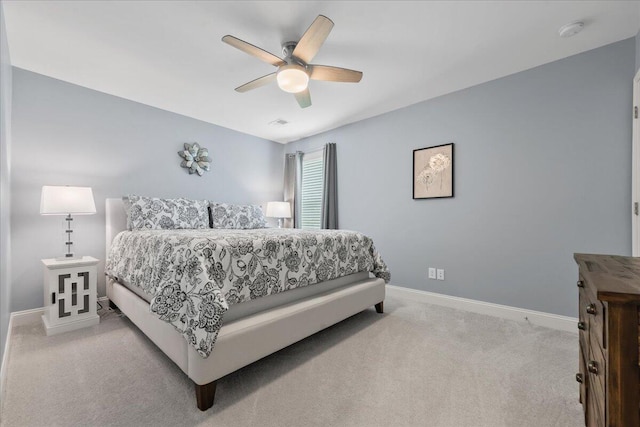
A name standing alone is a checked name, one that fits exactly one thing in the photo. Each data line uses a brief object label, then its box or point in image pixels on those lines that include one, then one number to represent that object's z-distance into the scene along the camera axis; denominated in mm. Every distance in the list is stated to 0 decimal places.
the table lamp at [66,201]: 2367
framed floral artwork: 3066
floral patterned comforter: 1436
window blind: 4562
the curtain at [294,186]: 4746
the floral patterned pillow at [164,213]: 2865
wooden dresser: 669
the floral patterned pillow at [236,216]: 3510
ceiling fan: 1850
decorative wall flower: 3720
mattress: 1667
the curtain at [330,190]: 4180
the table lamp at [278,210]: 4496
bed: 1425
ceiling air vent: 3967
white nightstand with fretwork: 2301
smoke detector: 1970
